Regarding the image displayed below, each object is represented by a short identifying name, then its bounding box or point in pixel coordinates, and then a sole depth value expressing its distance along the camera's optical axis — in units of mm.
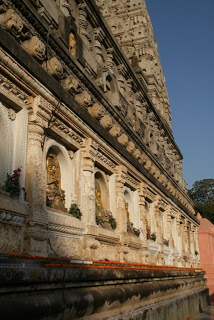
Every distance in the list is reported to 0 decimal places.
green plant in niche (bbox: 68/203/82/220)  8469
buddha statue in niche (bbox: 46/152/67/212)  7949
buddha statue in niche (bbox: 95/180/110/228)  9862
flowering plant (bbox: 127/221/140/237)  12152
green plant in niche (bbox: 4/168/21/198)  6441
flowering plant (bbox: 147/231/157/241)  14406
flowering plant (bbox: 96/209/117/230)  9827
